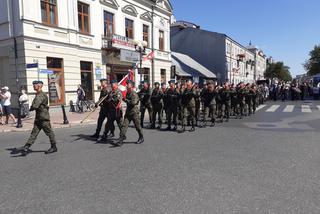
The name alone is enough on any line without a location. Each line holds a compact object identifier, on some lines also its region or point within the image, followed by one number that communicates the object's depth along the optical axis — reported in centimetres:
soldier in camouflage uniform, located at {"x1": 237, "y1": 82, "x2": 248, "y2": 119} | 1436
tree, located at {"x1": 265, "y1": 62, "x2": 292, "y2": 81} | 8640
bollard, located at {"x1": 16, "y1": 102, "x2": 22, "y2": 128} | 1124
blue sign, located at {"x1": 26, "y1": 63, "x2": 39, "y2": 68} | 1248
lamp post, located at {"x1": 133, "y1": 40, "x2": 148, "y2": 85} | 1873
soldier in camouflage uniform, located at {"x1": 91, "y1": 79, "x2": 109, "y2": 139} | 877
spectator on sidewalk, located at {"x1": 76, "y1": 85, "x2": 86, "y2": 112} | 1677
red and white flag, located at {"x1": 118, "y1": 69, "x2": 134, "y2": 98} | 1409
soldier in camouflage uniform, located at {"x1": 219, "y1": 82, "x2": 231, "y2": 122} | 1266
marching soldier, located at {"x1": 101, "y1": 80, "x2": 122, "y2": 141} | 830
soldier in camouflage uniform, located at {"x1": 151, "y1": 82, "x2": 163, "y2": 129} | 1100
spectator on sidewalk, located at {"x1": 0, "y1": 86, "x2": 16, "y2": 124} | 1196
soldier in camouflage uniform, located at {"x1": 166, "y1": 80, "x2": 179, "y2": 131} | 1061
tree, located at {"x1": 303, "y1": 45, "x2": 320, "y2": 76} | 6769
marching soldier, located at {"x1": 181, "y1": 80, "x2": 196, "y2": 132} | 1021
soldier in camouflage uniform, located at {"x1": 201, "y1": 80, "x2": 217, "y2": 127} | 1152
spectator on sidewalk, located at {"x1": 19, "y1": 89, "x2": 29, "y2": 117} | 1379
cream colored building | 1511
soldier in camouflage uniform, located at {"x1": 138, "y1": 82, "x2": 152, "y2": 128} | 1118
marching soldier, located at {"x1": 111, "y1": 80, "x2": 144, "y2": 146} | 809
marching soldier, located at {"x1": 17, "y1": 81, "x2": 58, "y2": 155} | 683
